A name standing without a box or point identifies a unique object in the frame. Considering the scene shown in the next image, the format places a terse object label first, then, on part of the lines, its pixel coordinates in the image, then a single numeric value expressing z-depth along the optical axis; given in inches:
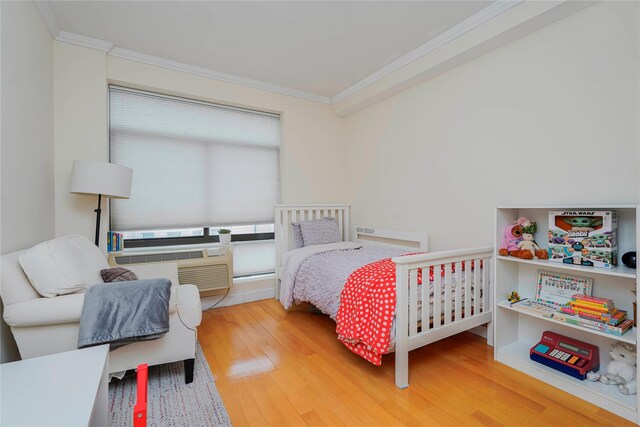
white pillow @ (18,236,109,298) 58.2
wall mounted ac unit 104.3
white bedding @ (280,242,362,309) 109.3
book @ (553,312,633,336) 60.2
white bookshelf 60.6
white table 34.2
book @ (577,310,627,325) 61.6
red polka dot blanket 67.6
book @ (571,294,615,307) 63.6
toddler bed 68.1
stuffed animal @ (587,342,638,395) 62.0
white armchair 55.8
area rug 58.3
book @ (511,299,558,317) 71.2
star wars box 64.2
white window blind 112.7
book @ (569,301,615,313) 63.0
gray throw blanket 56.8
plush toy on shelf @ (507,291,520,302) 81.3
